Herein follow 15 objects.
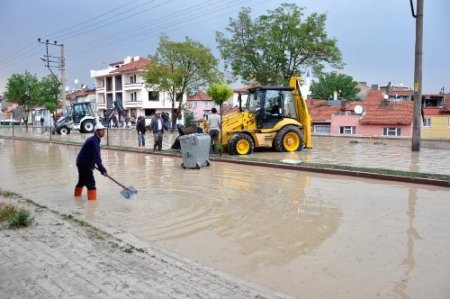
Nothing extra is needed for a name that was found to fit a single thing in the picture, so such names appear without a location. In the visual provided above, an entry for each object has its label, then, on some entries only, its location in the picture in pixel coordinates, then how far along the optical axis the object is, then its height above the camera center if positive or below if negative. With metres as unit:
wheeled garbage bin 13.55 -0.79
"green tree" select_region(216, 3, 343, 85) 35.47 +6.03
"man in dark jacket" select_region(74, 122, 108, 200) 8.80 -0.71
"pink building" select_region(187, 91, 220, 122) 75.56 +3.11
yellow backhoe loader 17.14 +0.00
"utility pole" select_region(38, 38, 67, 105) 46.00 +6.12
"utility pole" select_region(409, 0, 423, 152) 17.72 +1.72
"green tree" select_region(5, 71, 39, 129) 58.56 +4.19
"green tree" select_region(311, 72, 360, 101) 84.44 +6.73
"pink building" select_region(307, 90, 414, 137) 41.59 +0.51
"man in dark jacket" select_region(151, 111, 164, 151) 19.25 -0.28
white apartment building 68.94 +5.16
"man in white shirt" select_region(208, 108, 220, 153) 16.55 -0.12
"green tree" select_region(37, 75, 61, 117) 57.00 +4.25
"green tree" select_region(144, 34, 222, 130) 46.50 +5.74
